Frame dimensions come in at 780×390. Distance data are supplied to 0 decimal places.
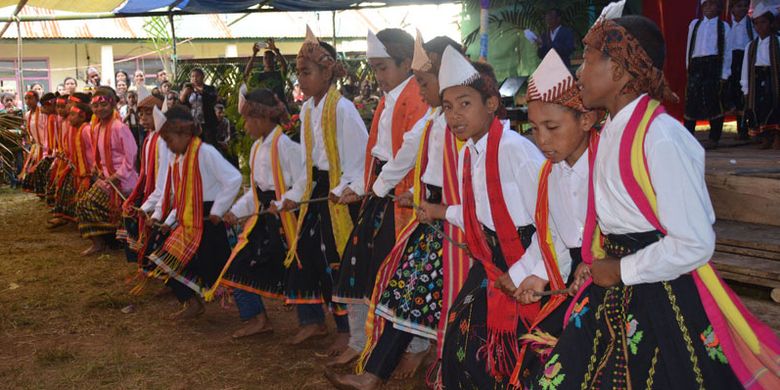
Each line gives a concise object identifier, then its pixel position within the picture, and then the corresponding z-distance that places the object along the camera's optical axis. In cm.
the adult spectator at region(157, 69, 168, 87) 1475
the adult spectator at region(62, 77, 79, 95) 1344
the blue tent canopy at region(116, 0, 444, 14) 1241
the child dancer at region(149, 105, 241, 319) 570
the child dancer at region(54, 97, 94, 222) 905
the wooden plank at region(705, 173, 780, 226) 461
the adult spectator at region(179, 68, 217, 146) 1074
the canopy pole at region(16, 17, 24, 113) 1238
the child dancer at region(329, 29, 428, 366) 446
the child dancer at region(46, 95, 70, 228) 983
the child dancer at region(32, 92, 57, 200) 1099
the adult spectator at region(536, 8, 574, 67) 1080
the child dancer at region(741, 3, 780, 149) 727
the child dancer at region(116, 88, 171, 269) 629
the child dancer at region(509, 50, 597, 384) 283
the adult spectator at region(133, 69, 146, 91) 1516
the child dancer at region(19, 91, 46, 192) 1151
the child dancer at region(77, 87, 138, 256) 819
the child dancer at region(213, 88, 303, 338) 530
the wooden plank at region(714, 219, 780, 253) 421
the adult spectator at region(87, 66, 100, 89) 1424
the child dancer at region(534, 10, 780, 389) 222
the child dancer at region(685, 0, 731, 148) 809
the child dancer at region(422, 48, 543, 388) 312
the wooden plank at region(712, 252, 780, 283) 400
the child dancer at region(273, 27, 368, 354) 498
